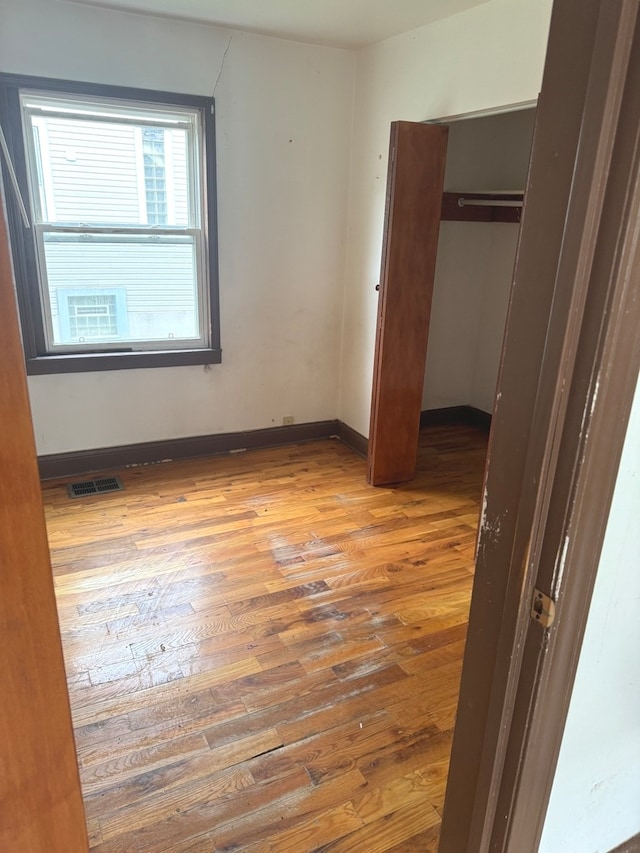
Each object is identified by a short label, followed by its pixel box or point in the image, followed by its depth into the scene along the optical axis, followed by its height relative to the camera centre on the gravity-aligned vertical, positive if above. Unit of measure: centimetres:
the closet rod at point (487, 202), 360 +20
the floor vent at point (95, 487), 330 -145
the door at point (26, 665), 66 -54
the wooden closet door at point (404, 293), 299 -32
